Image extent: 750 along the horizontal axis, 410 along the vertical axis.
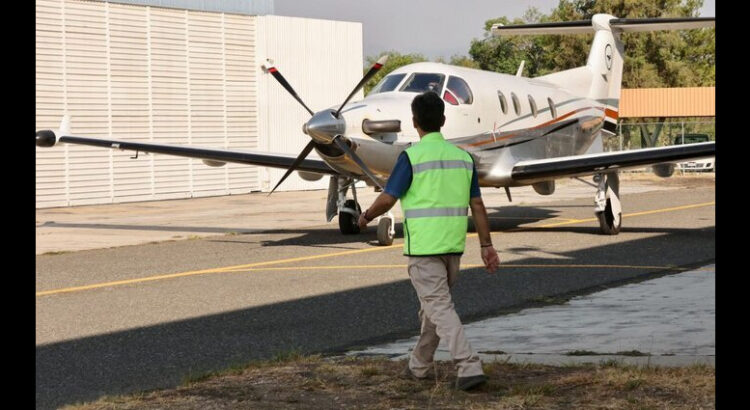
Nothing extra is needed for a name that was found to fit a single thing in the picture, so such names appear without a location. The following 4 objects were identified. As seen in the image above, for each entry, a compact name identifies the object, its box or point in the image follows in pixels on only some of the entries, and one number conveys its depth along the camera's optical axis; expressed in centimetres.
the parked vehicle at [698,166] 5112
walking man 731
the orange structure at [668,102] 6003
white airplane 1764
